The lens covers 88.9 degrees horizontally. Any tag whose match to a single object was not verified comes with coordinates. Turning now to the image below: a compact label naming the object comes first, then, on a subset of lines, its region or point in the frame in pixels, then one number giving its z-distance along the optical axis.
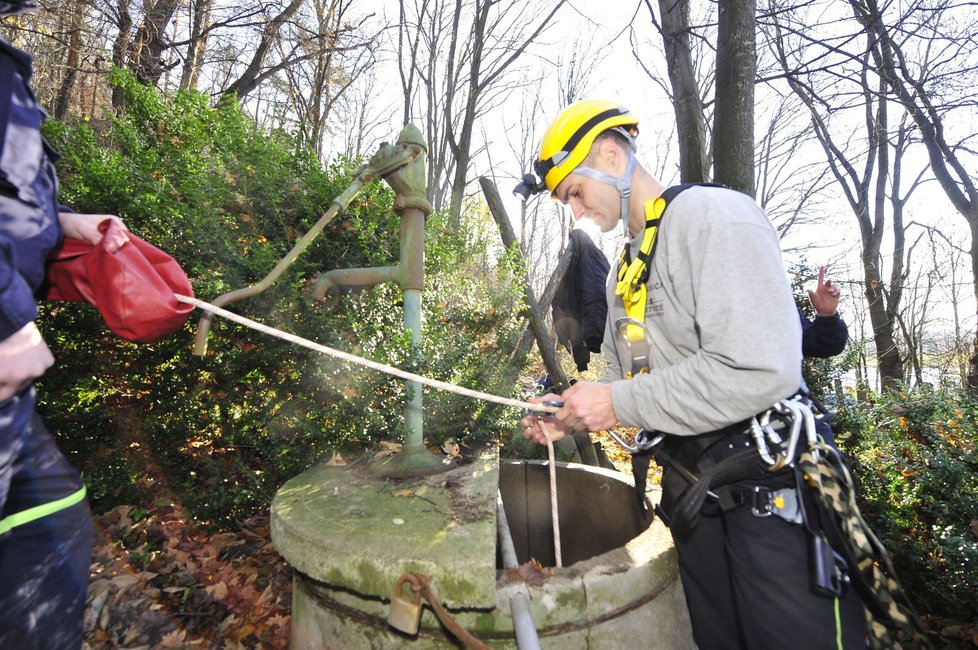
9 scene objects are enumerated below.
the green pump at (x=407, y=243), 2.59
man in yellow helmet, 1.42
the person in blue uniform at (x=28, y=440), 1.12
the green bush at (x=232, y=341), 3.09
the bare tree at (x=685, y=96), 4.39
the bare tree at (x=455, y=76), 9.64
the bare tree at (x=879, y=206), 9.92
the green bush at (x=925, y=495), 2.61
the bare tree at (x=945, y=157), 6.83
